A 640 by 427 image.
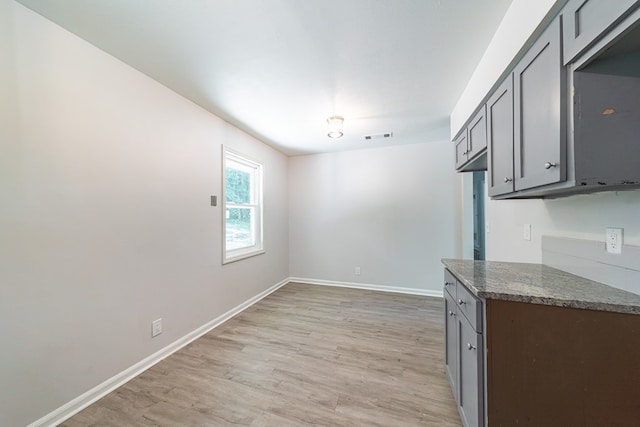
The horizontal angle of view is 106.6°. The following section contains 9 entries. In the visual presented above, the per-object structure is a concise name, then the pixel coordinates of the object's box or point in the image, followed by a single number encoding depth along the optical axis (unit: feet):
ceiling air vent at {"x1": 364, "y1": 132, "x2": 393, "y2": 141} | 11.28
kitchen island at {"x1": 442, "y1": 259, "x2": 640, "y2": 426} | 2.97
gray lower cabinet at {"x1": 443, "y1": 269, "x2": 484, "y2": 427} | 3.65
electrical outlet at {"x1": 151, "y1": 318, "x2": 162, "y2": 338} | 6.86
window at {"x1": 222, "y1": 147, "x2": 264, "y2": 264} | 10.37
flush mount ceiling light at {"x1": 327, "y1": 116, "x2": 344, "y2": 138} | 9.12
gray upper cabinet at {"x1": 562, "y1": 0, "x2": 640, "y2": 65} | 2.37
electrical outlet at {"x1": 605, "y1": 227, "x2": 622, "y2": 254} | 3.51
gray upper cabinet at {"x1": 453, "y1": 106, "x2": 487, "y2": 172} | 5.98
